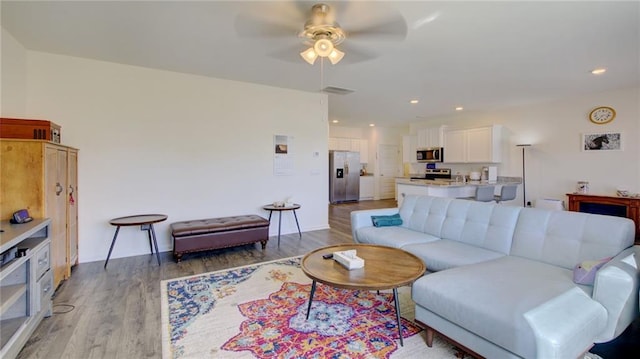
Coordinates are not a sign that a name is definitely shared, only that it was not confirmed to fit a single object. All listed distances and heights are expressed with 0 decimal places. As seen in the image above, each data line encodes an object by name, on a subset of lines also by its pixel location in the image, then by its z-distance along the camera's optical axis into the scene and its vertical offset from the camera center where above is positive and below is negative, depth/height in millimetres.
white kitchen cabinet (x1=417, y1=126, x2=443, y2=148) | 7715 +1088
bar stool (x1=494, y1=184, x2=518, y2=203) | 5602 -324
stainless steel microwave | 7746 +608
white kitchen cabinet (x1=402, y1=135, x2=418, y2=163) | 8594 +862
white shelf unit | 1785 -740
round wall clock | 5156 +1101
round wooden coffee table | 1944 -687
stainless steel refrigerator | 9312 +30
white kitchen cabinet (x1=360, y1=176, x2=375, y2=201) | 10062 -383
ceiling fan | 2430 +1415
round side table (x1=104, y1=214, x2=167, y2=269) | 3514 -535
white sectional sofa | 1489 -686
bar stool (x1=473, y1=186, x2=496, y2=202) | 5305 -306
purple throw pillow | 1831 -602
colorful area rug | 1941 -1128
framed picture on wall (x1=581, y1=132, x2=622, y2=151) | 5105 +626
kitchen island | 5512 -236
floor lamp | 6401 -274
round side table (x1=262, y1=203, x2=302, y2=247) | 4590 -493
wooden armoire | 2541 -64
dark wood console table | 4641 -479
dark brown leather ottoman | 3725 -753
